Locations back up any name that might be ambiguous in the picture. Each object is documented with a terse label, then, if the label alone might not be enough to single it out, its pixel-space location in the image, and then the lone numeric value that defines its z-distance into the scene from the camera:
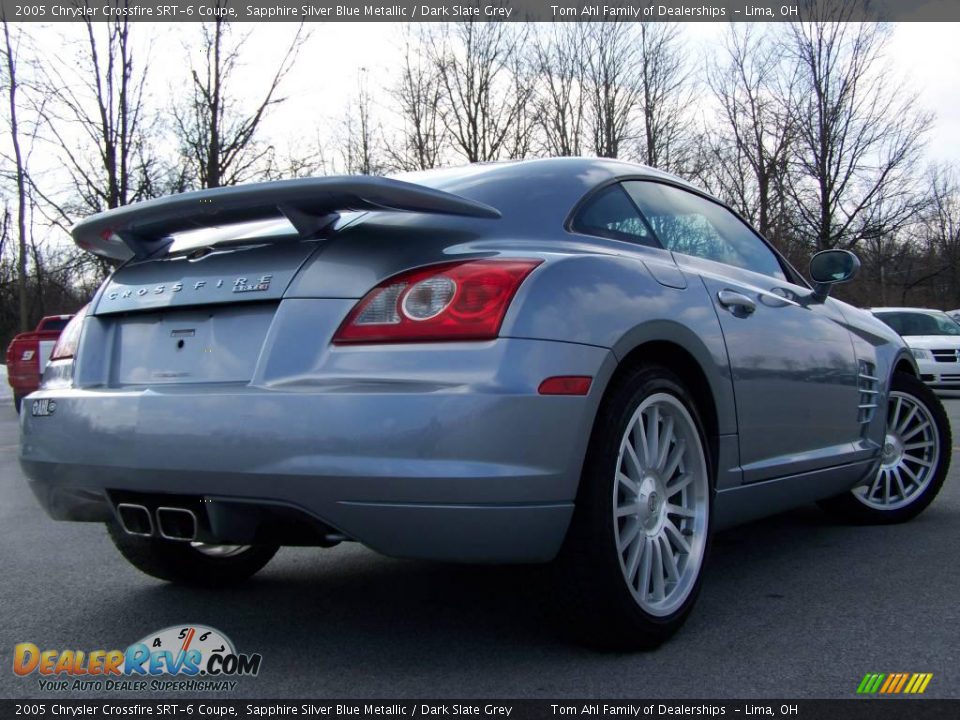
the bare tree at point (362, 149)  29.53
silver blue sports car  2.37
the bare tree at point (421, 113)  28.55
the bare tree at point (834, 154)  28.88
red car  12.34
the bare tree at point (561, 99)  29.19
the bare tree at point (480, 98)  28.36
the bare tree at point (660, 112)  29.56
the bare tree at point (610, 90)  29.53
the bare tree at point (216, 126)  17.22
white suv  15.75
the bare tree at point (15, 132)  19.92
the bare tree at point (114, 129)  18.41
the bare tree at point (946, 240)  46.38
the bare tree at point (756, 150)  29.50
